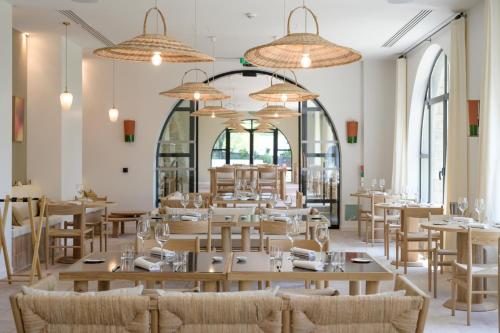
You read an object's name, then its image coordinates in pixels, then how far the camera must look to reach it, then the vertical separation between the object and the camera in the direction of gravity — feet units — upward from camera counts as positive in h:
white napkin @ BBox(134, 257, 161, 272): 12.14 -2.09
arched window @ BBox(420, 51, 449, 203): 32.71 +1.94
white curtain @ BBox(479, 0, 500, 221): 22.50 +1.98
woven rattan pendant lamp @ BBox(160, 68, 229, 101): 19.98 +2.58
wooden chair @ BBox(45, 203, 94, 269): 26.89 -3.05
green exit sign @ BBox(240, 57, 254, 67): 39.89 +7.11
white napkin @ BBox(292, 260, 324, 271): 12.21 -2.09
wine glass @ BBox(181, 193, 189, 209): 25.59 -1.53
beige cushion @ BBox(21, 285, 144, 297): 8.80 -1.94
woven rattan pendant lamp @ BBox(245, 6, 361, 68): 12.84 +2.51
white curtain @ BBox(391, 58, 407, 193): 37.35 +2.69
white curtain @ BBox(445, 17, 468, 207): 25.89 +2.11
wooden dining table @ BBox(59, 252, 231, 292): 11.80 -2.19
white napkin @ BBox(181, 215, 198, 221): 21.68 -1.94
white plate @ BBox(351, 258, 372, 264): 13.12 -2.14
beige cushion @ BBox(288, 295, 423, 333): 8.59 -2.18
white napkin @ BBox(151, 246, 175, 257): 13.41 -2.02
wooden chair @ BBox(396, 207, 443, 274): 24.76 -2.92
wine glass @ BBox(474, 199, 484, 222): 20.86 -1.41
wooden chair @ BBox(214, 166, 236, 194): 37.52 -0.95
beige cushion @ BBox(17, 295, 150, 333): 8.59 -2.19
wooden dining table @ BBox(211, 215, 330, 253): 20.72 -2.06
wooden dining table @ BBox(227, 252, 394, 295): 11.84 -2.19
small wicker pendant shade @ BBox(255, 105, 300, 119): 29.63 +2.81
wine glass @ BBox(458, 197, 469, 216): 21.67 -1.43
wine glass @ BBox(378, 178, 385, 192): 36.60 -1.16
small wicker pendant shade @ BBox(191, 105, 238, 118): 30.51 +2.95
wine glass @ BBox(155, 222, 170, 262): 13.19 -1.50
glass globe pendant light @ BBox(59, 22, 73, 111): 30.68 +3.54
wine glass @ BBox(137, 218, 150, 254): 13.50 -1.44
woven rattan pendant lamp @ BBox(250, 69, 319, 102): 19.16 +2.47
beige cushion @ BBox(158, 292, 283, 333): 8.54 -2.17
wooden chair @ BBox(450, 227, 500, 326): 17.95 -3.26
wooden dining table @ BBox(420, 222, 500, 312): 19.40 -3.21
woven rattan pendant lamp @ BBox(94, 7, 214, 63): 12.56 +2.65
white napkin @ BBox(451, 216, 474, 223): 20.98 -1.91
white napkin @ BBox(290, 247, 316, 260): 13.31 -2.01
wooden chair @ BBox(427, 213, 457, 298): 21.24 -3.26
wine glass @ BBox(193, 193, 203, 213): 25.38 -1.56
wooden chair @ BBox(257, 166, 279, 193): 38.19 -0.78
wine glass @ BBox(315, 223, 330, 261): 13.55 -1.57
